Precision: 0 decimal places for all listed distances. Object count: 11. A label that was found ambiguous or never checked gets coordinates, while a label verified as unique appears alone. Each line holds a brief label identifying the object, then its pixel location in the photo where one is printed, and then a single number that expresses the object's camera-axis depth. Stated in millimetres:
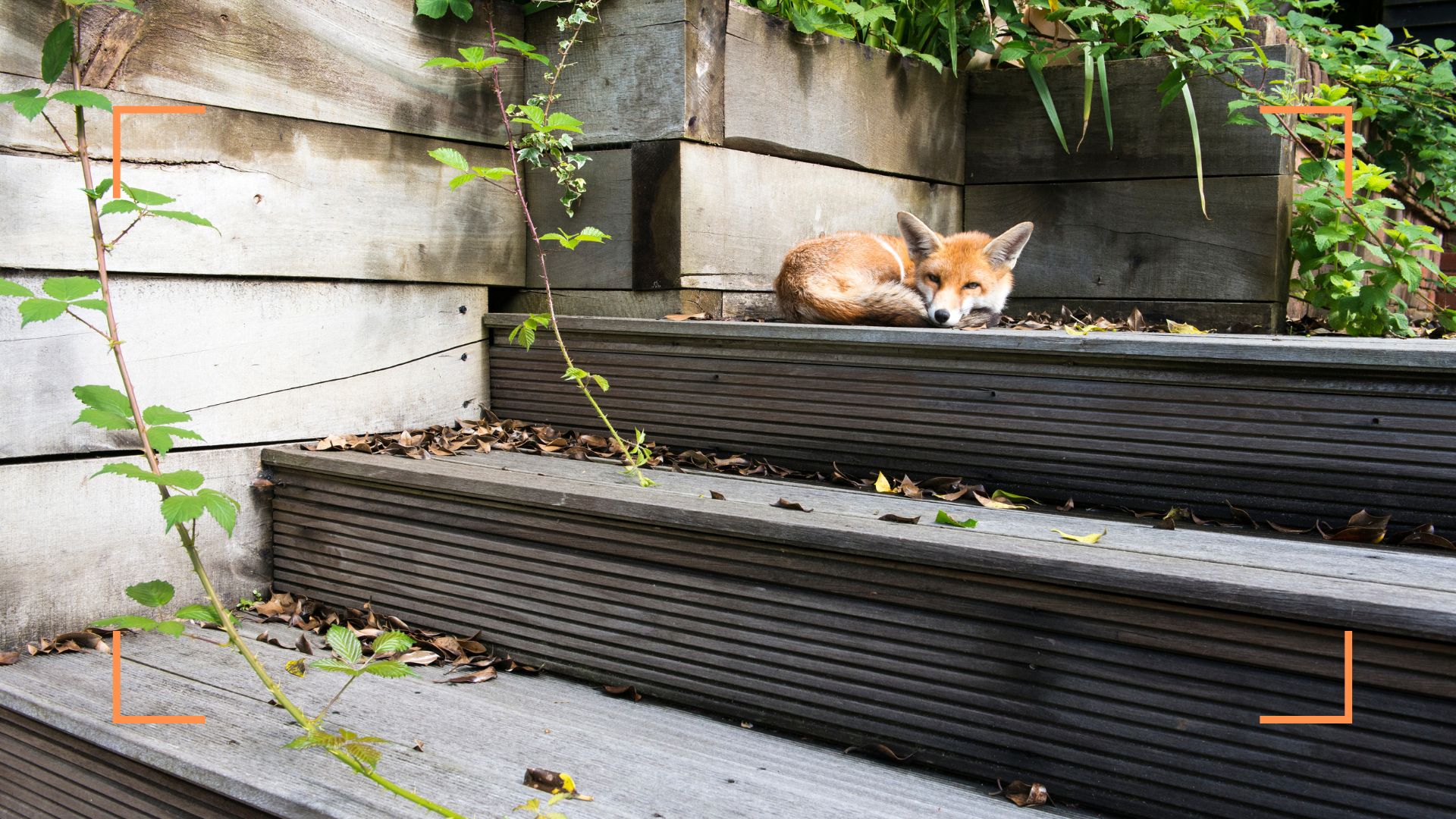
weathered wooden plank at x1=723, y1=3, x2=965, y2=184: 2736
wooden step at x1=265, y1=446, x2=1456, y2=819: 1171
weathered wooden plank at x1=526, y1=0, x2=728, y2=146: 2539
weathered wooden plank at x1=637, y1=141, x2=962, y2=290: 2592
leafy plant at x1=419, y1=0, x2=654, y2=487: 2250
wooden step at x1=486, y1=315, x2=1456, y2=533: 1624
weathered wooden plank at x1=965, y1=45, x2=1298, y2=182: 3078
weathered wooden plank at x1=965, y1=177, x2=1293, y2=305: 3018
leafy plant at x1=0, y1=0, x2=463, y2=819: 1371
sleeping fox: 2631
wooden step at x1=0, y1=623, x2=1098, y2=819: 1298
